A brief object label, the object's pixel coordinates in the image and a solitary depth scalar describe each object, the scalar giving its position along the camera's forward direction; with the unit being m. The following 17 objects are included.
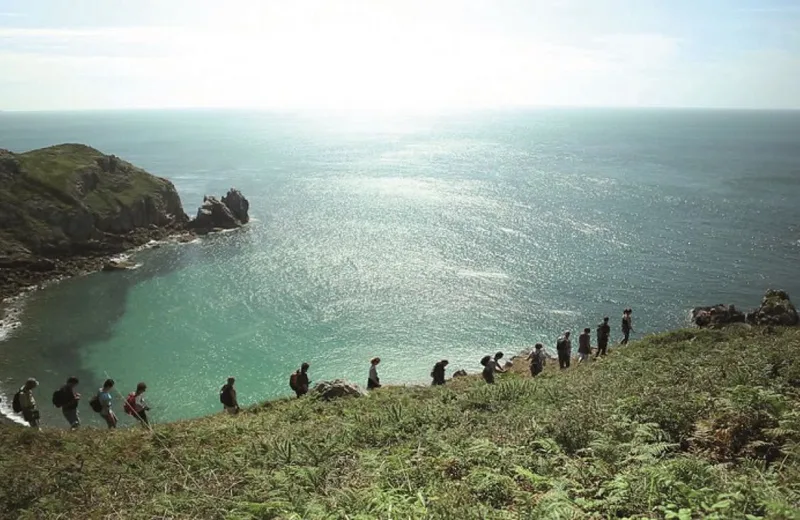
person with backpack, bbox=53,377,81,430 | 19.91
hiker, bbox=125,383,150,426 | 18.03
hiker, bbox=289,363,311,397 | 22.45
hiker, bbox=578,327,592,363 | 26.34
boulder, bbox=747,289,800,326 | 40.28
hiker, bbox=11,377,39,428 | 19.27
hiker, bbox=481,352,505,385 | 22.78
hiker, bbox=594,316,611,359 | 27.53
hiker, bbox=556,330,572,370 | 26.11
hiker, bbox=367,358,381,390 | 23.30
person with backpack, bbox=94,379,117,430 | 20.05
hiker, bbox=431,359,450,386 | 23.73
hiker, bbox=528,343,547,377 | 24.78
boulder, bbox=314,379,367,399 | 21.19
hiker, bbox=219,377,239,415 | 20.44
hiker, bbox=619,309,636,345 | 31.48
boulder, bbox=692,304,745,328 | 42.28
